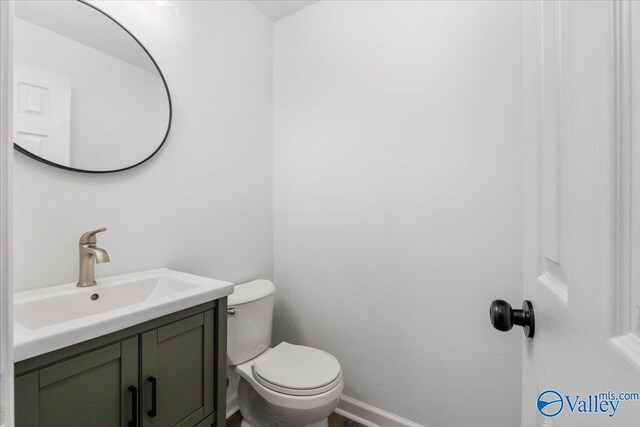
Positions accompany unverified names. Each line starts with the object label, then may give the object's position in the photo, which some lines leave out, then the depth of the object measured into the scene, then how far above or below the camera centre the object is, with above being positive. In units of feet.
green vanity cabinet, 2.17 -1.49
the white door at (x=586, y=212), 0.76 +0.01
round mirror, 3.16 +1.58
